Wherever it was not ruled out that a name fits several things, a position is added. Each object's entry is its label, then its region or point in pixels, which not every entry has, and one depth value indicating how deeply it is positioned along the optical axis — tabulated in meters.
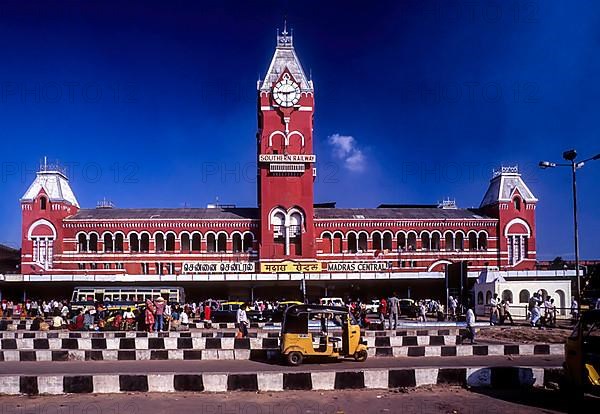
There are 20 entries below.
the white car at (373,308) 43.94
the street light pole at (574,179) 25.64
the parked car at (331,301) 38.37
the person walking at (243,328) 21.41
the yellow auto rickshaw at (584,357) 9.98
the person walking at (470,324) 19.44
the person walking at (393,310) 25.11
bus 42.16
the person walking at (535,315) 26.56
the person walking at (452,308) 34.05
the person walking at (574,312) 29.66
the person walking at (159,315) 24.08
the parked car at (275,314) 35.03
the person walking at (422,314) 34.03
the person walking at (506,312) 29.30
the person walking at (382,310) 26.31
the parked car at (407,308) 39.56
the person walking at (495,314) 29.67
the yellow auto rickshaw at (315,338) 15.08
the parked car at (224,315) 34.25
